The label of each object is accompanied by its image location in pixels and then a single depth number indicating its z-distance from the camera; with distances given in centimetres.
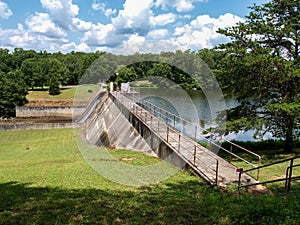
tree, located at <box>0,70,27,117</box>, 4597
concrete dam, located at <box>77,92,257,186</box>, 959
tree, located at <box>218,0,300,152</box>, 1270
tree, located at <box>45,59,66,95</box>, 5994
